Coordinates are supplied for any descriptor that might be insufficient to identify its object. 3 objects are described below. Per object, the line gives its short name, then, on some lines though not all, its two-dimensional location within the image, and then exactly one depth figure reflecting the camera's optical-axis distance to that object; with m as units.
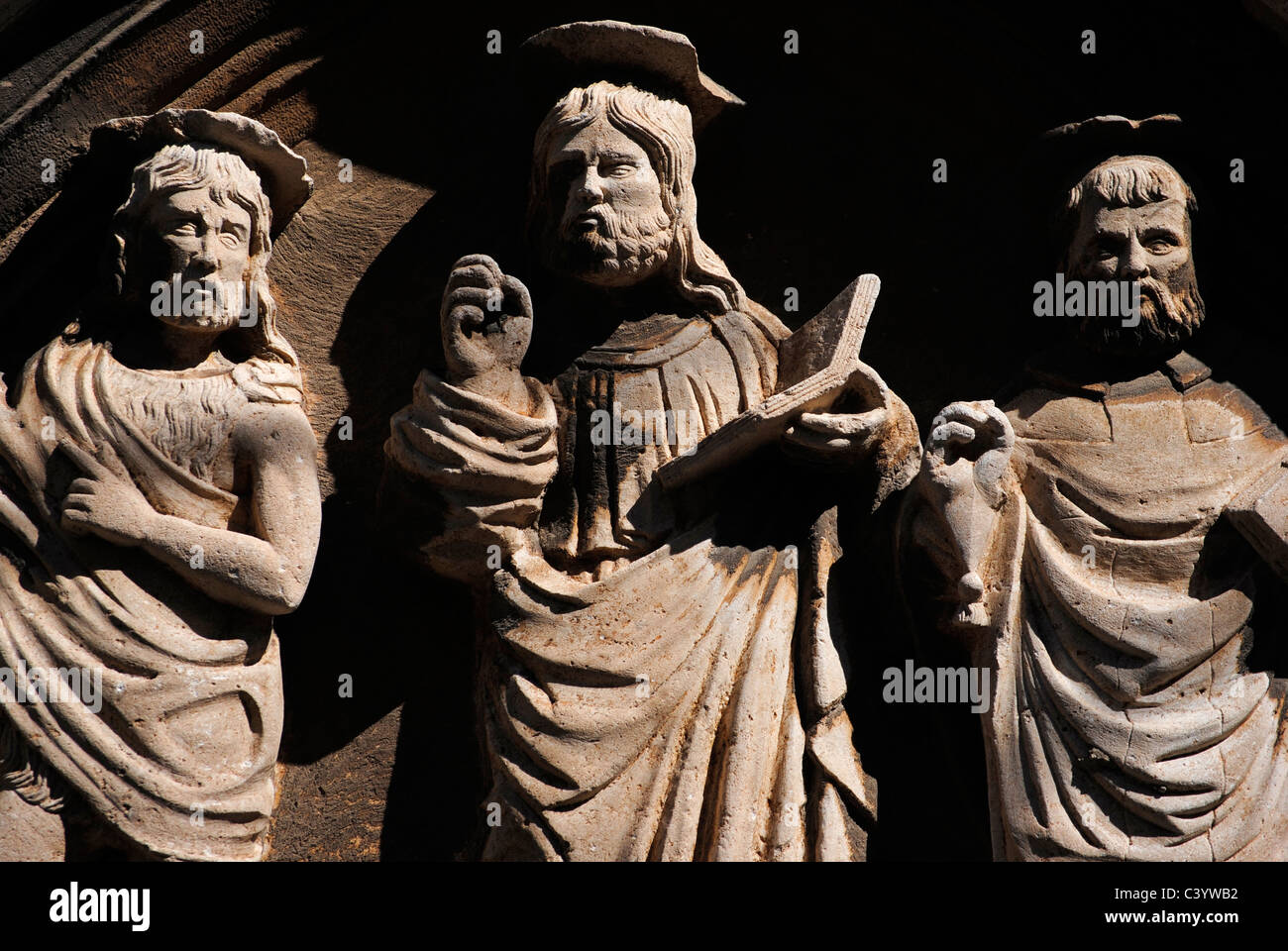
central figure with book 6.40
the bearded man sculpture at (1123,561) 6.29
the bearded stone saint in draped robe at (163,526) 6.21
